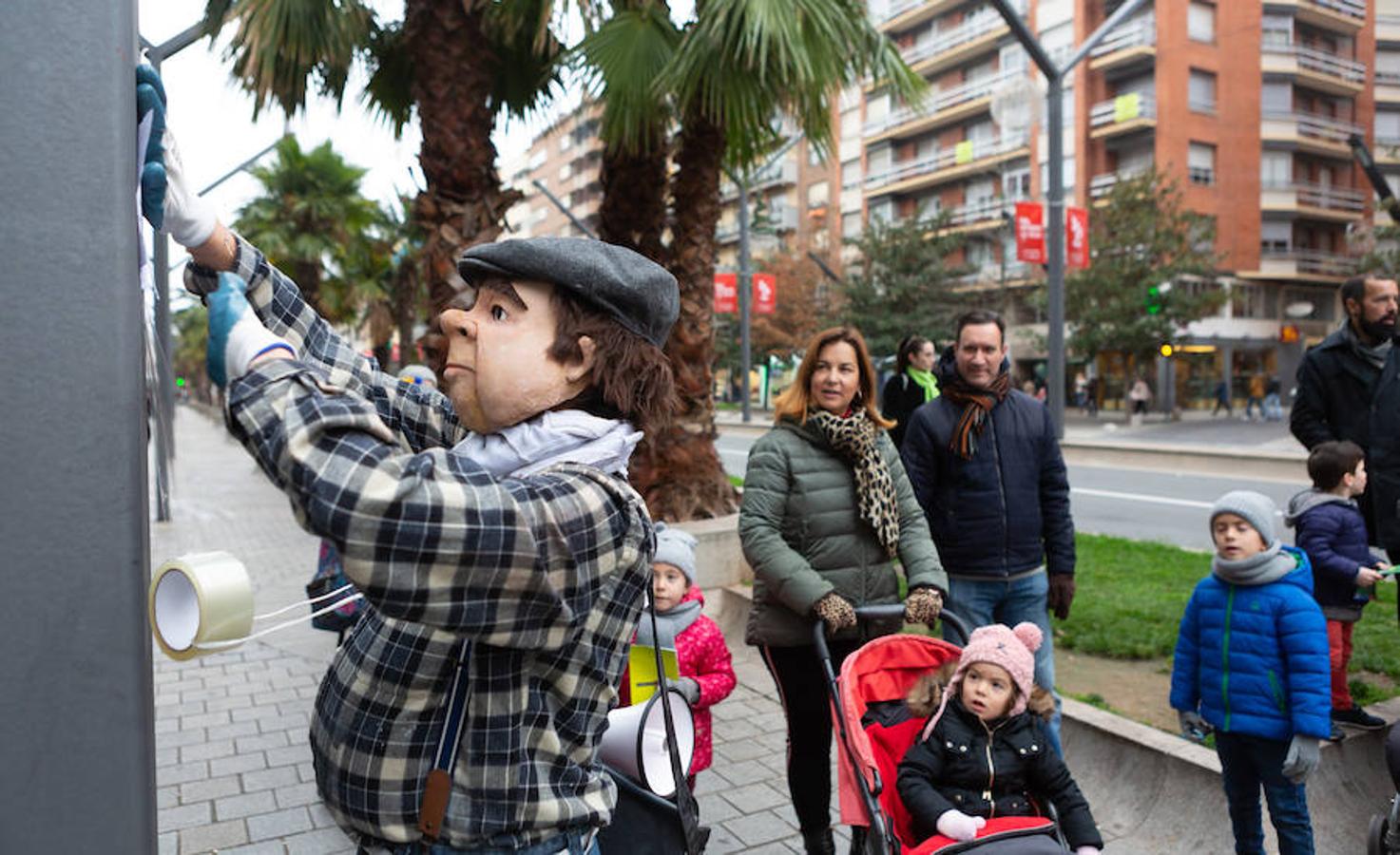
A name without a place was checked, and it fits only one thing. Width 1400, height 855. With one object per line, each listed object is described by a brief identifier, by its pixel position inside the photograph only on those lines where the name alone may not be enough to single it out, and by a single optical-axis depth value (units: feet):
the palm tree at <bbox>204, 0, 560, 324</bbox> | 20.57
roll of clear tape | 3.81
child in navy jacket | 13.44
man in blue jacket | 12.53
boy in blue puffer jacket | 10.09
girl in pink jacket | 11.25
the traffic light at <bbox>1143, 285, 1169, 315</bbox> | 64.03
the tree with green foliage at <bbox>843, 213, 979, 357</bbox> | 115.85
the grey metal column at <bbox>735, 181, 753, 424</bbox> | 89.86
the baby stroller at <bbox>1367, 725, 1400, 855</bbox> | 9.33
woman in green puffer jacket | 11.33
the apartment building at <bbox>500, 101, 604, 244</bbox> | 245.24
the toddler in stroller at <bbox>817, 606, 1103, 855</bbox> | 8.04
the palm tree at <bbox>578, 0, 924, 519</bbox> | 20.89
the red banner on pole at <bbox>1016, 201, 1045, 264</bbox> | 49.47
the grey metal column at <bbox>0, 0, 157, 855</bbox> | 3.09
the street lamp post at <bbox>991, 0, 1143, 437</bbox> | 37.73
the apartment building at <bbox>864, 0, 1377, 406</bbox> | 129.39
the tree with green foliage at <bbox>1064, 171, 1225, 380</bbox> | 105.19
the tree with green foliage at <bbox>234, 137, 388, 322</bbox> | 59.47
